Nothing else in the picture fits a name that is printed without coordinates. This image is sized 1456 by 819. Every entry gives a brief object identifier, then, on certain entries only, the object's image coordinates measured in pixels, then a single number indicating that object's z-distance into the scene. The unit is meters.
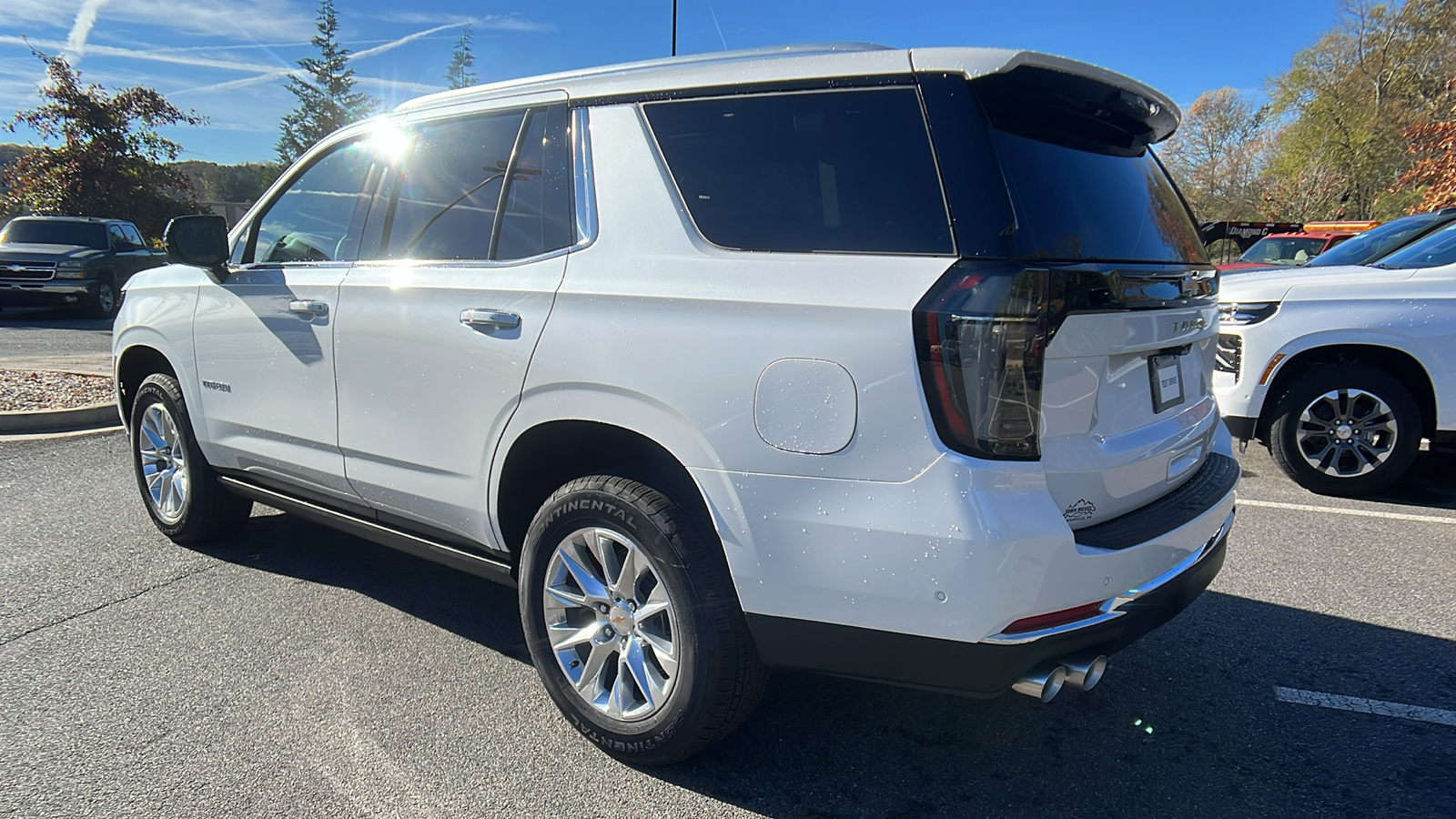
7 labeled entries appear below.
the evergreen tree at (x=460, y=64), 50.44
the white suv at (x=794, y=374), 1.91
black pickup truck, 15.13
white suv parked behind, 4.84
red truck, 11.95
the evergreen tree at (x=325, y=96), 52.97
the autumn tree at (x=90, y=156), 20.11
